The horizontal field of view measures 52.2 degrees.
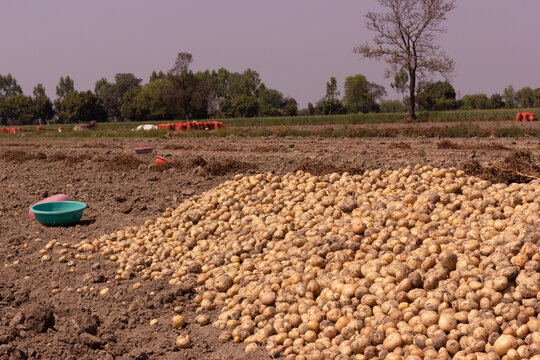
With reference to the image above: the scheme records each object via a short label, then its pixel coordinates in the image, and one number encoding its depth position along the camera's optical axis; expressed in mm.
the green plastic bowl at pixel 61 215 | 7500
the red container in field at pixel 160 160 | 10764
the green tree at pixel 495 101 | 71000
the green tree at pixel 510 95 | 89588
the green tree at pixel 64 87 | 100188
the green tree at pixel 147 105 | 71562
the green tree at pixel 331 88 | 85875
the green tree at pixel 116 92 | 85188
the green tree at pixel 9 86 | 106312
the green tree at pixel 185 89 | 46219
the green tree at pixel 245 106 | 70188
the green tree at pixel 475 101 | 79688
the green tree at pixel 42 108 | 80375
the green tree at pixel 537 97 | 77438
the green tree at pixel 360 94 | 71875
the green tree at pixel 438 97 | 68312
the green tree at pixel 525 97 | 88250
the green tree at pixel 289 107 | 73562
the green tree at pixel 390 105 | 95562
